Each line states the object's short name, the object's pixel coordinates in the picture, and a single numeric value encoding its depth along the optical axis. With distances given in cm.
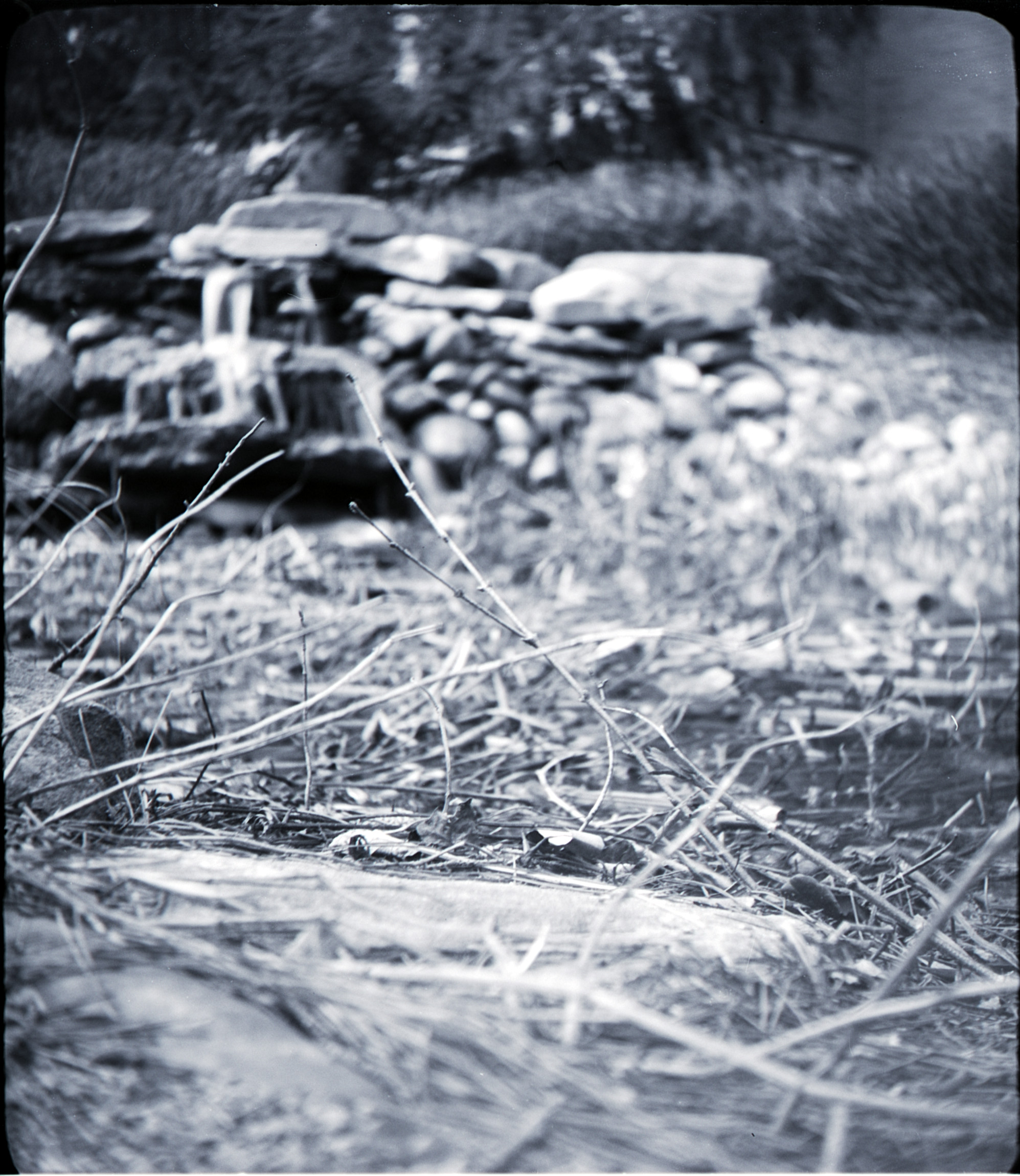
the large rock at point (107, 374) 179
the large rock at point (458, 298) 221
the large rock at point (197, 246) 177
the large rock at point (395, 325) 218
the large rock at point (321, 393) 192
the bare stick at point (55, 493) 79
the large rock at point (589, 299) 236
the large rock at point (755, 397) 231
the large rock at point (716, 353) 244
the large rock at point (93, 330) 175
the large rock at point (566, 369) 230
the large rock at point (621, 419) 218
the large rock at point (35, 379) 167
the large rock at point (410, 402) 215
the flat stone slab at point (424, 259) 217
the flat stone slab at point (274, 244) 182
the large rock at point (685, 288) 244
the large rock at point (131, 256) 179
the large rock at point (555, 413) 221
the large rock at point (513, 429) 218
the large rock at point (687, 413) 226
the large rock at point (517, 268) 235
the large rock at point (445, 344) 222
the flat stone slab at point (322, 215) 178
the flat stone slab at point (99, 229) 167
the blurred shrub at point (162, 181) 147
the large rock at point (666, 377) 235
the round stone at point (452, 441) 213
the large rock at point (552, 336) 230
